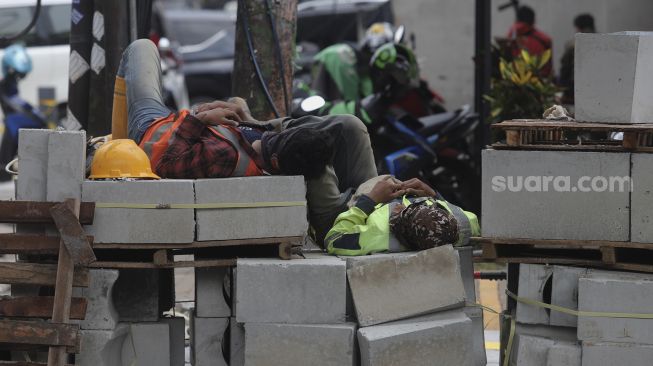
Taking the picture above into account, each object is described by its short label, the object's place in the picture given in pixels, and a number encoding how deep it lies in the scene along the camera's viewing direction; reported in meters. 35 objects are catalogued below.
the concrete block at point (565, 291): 10.44
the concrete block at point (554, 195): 10.32
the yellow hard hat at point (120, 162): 10.90
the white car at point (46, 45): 32.69
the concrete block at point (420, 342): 10.36
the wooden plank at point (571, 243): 10.29
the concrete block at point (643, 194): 10.20
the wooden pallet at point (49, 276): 10.34
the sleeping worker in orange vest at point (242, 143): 11.24
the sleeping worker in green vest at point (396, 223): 10.95
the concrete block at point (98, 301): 10.68
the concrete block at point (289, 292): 10.54
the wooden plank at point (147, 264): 10.71
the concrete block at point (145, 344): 11.03
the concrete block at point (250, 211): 10.70
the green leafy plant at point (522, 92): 18.22
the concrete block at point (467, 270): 11.35
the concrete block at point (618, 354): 10.12
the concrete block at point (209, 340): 11.07
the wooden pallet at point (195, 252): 10.68
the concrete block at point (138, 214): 10.59
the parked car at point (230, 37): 41.16
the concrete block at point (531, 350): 10.39
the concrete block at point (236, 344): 10.92
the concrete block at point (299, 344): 10.45
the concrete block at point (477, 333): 11.26
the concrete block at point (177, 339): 11.40
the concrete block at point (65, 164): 10.55
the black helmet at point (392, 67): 19.00
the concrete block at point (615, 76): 10.35
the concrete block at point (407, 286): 10.66
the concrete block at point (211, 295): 11.08
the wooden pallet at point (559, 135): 10.21
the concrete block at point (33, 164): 10.67
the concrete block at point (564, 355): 10.26
